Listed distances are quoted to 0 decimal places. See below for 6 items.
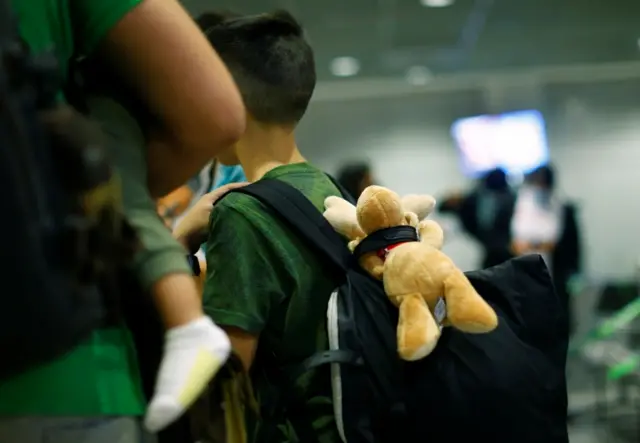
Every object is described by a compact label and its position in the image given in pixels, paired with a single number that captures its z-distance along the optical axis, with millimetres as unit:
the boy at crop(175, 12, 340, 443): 1180
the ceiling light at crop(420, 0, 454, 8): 5586
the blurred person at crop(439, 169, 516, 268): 4688
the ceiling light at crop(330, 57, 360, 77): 7312
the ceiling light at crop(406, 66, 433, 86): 7867
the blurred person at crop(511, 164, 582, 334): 5137
